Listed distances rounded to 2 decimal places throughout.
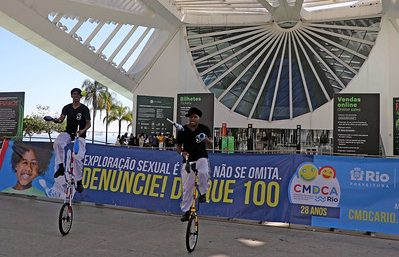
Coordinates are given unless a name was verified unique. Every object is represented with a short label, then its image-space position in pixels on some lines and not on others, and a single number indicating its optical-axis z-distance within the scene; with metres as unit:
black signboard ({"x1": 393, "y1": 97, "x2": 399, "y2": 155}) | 21.95
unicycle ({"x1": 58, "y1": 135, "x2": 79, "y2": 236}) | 6.86
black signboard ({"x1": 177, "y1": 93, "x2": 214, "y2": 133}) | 18.73
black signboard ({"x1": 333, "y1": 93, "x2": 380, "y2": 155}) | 16.64
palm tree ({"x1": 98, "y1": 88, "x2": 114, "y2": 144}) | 68.44
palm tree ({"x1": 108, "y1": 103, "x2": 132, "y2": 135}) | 73.75
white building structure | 27.28
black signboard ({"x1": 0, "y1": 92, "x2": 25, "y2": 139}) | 15.67
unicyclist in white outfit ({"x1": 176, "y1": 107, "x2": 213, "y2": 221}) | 6.54
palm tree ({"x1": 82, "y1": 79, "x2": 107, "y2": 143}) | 67.19
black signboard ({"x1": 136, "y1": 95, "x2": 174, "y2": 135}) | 25.06
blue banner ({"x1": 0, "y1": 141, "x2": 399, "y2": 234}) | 7.76
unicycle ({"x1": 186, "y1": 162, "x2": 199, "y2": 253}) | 6.08
